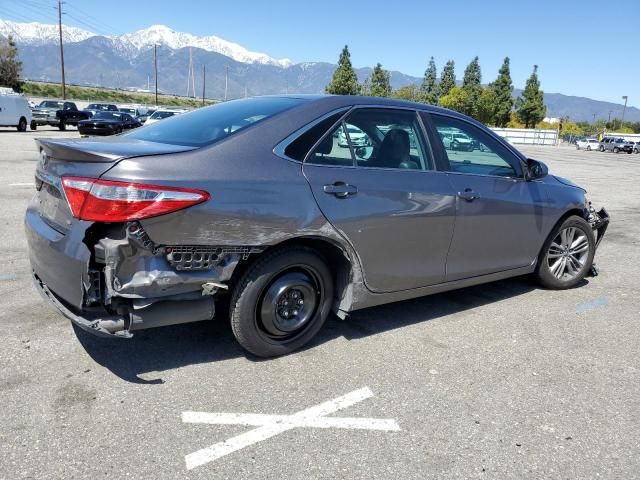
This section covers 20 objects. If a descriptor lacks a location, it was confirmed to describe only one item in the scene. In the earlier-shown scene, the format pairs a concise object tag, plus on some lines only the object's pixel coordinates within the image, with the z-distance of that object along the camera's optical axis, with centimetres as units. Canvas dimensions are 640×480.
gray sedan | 278
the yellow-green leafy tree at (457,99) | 7550
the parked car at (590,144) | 5812
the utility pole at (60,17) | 6045
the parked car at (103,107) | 3996
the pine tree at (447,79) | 9656
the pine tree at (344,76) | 7788
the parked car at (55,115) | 2961
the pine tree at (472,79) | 8376
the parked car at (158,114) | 2766
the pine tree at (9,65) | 6259
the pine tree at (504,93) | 7700
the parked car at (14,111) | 2532
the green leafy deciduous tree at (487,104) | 7669
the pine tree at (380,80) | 8644
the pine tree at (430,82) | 10072
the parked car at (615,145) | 5534
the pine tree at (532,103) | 7462
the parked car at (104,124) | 2484
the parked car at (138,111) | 4477
